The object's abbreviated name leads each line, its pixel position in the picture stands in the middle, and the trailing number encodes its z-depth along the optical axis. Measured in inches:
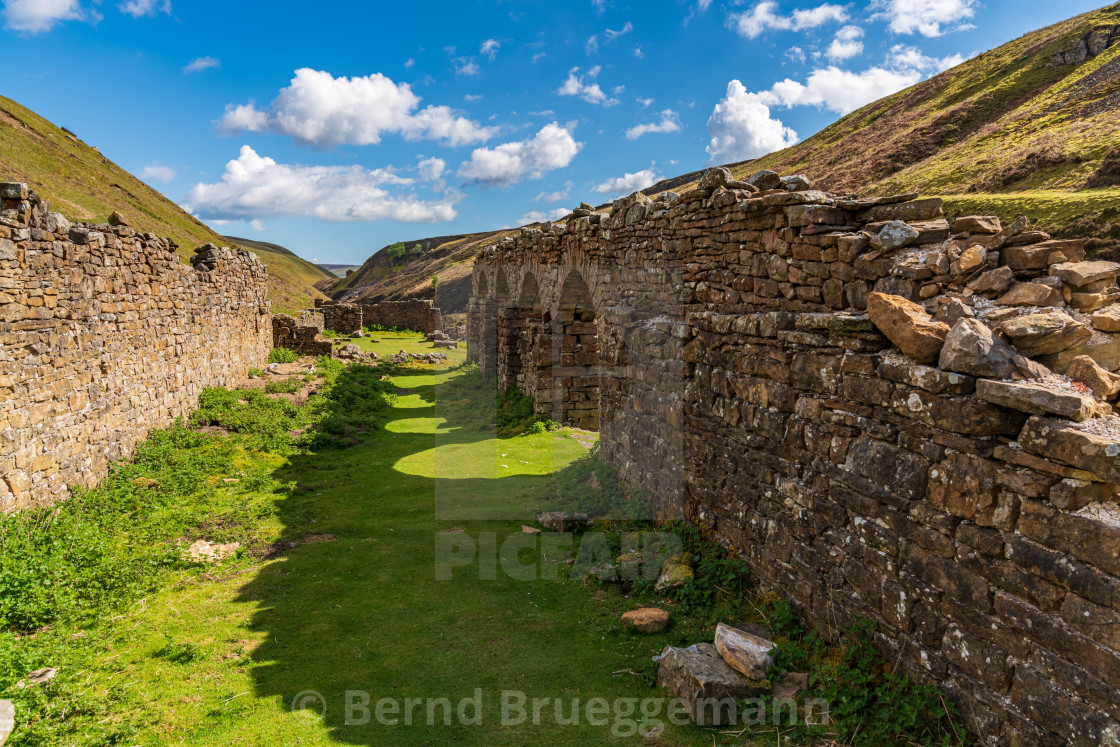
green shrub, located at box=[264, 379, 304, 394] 631.3
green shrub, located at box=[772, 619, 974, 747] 143.5
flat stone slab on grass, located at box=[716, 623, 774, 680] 175.8
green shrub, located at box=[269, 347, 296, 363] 818.8
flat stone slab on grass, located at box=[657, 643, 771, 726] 168.1
